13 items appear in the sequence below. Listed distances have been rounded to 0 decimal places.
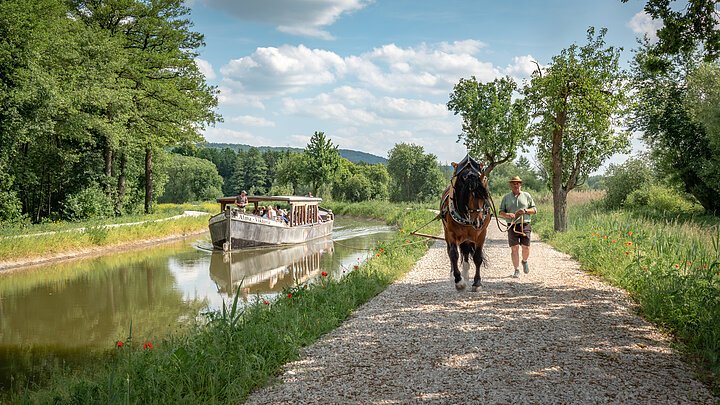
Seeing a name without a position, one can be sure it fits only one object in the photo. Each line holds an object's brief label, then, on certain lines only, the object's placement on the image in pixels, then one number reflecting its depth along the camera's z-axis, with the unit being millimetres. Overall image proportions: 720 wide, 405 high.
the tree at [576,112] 16797
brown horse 7797
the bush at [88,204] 24766
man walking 9406
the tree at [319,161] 55219
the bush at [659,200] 27188
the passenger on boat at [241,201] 22781
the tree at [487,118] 23250
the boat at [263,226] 21906
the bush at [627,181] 30078
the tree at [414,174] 79250
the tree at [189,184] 94438
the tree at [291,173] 60453
